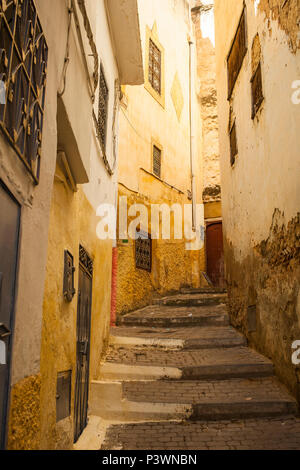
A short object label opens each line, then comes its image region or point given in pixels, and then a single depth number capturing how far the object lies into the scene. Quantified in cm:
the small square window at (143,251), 1161
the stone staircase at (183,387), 515
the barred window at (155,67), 1363
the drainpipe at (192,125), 1507
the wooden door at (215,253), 1617
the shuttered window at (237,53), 827
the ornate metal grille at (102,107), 662
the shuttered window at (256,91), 706
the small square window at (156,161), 1343
